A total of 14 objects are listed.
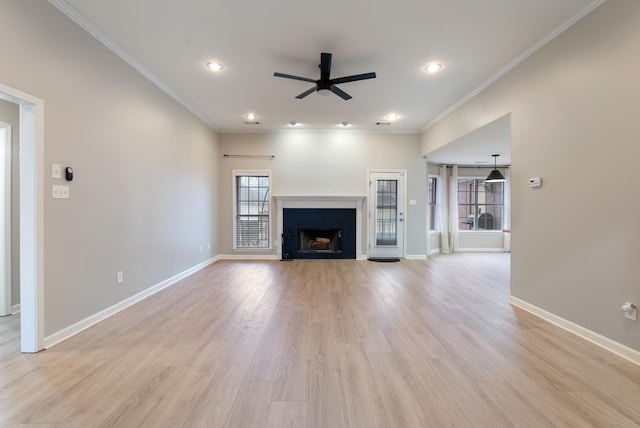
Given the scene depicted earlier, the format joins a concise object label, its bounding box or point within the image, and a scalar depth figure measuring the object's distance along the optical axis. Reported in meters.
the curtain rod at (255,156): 6.06
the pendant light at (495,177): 6.23
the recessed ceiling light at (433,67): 3.25
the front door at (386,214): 6.13
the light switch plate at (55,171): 2.23
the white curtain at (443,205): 7.45
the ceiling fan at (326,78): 2.94
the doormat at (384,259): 5.88
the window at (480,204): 7.85
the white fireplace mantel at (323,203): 6.00
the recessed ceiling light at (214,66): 3.23
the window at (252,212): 6.12
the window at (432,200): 7.40
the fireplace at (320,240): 6.18
